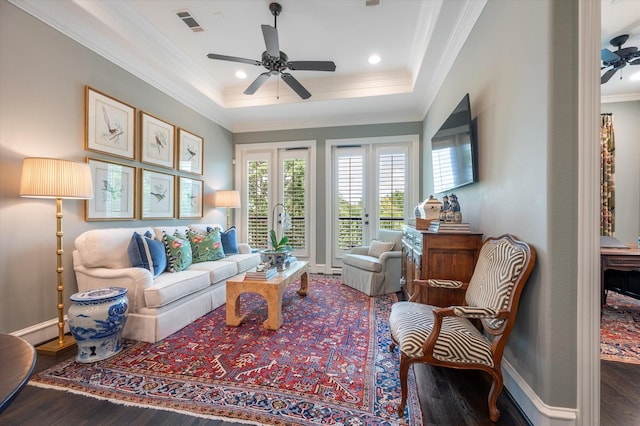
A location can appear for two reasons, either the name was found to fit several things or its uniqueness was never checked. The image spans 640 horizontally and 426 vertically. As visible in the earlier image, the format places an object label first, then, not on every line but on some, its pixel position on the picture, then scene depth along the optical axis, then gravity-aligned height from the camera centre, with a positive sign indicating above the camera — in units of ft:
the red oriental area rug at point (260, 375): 5.15 -3.87
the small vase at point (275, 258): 10.19 -1.78
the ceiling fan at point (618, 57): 9.25 +5.64
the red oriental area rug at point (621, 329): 7.22 -3.90
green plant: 10.10 -1.26
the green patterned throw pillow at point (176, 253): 10.09 -1.58
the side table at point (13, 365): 2.26 -1.51
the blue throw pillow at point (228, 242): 13.65 -1.55
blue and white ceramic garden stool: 6.59 -2.79
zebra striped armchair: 4.85 -2.39
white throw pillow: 13.20 -1.80
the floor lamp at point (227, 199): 15.76 +0.80
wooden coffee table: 8.63 -2.71
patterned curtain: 12.87 +1.58
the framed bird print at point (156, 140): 11.39 +3.32
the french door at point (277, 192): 17.22 +1.39
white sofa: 7.84 -2.29
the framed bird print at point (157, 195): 11.45 +0.80
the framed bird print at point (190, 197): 13.58 +0.82
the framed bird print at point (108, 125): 9.14 +3.29
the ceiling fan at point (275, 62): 8.54 +5.54
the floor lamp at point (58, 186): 6.89 +0.73
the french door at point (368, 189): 16.12 +1.46
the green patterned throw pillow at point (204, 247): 11.78 -1.60
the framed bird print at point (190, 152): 13.47 +3.27
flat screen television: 7.57 +2.06
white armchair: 12.21 -2.65
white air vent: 9.32 +7.11
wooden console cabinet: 7.09 -1.27
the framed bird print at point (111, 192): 9.34 +0.79
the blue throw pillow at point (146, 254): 9.00 -1.45
